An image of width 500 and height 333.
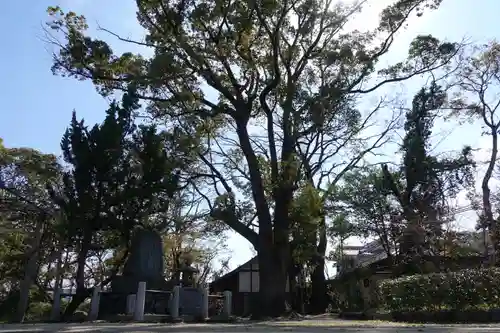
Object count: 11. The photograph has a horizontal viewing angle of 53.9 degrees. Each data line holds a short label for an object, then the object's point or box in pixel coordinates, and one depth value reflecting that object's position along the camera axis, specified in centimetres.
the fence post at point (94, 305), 1287
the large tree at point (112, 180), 1543
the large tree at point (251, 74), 1631
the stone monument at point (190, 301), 1427
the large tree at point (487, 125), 2203
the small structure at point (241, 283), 2892
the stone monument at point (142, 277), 1382
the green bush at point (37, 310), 2148
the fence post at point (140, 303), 1224
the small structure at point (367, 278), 1975
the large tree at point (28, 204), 2009
